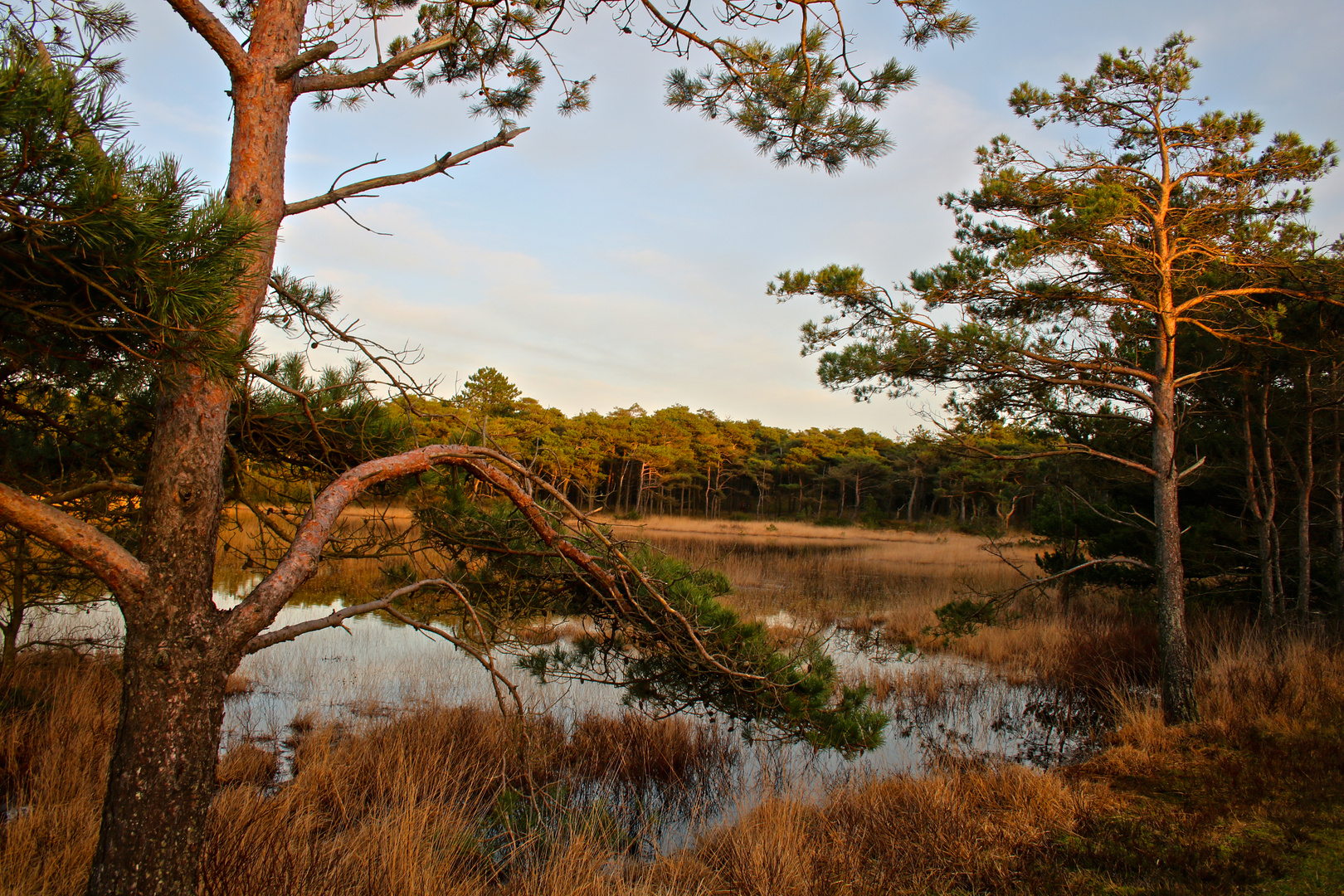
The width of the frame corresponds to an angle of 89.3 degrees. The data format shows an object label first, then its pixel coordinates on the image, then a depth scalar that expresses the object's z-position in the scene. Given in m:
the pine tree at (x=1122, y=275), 6.15
